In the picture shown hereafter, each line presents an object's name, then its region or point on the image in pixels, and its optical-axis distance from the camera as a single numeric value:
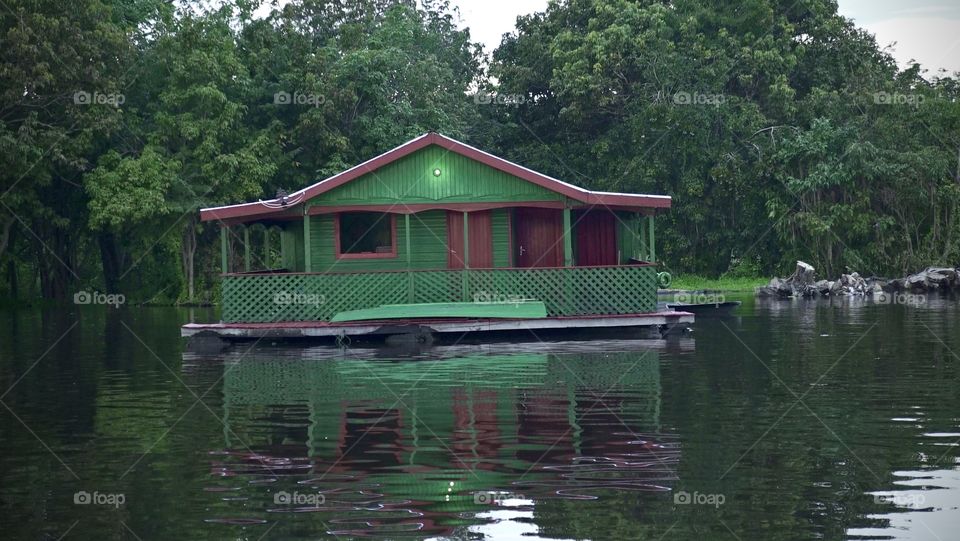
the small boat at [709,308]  34.44
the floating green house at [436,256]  27.78
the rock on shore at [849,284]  50.38
